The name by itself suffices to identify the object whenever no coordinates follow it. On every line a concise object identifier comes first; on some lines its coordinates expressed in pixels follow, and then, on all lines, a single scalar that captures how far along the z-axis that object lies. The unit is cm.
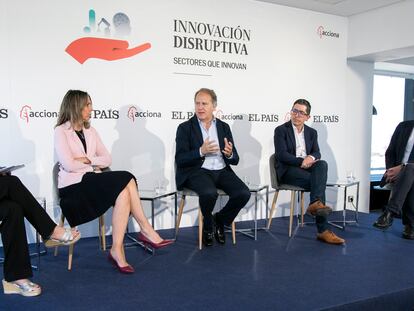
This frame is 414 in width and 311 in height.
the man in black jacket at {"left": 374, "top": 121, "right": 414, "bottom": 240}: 395
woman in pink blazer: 304
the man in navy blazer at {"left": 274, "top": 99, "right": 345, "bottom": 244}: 376
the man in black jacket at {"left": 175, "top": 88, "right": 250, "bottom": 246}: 358
